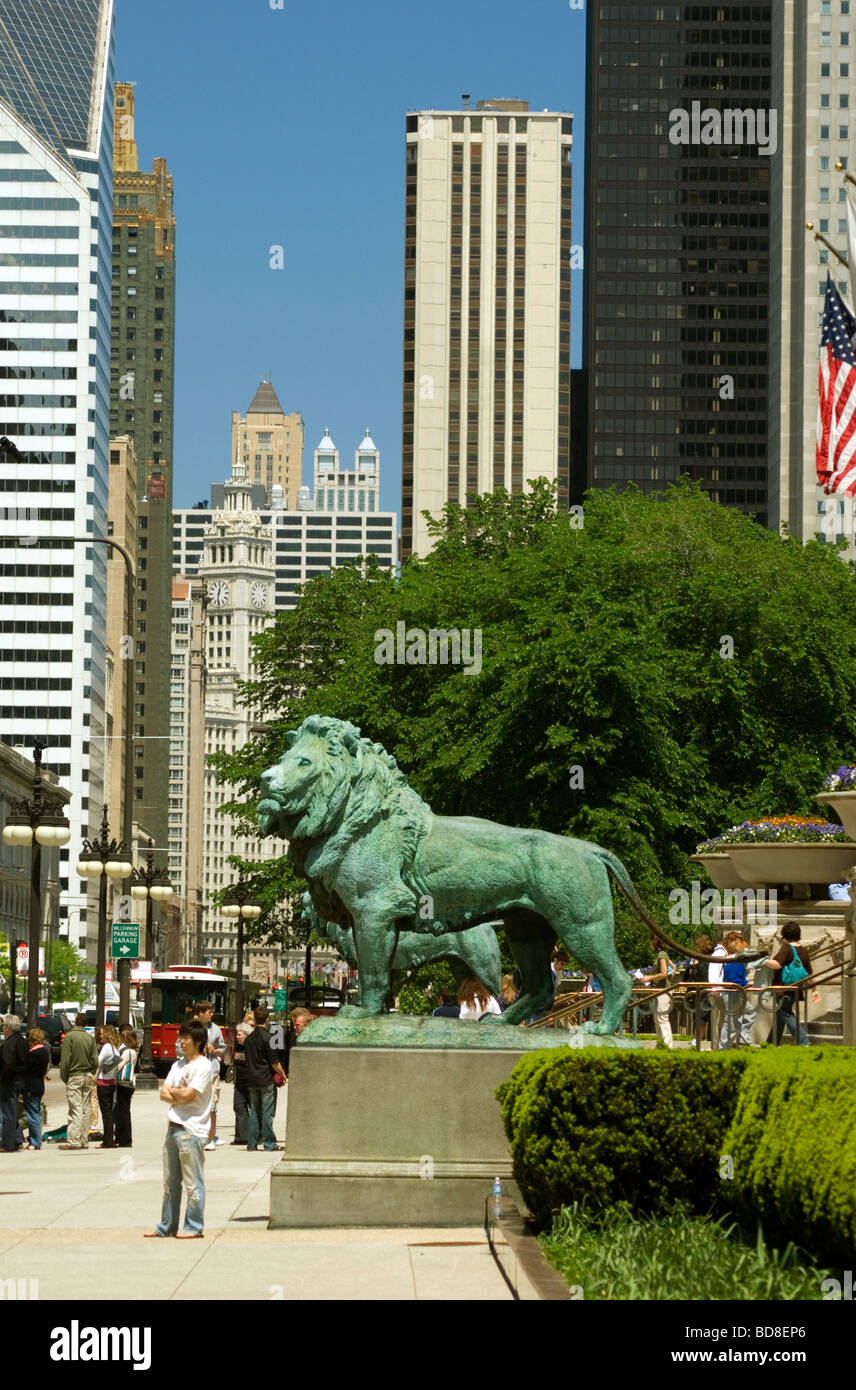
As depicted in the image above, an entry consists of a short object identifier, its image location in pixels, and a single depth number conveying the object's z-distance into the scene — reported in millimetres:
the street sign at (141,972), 73681
